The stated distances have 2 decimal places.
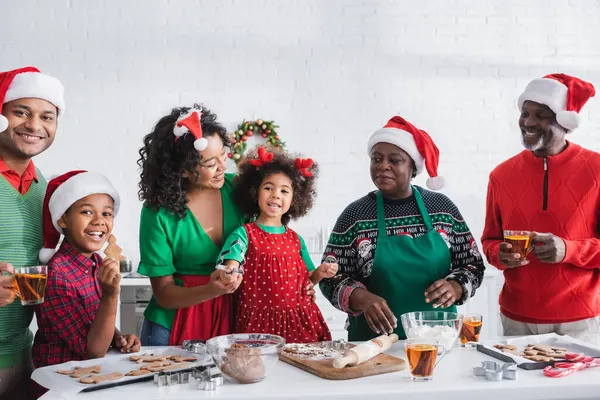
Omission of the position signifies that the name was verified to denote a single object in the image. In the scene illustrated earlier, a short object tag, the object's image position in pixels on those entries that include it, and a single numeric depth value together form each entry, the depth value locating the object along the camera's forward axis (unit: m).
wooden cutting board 1.77
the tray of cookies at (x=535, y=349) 1.90
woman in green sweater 2.31
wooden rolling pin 1.78
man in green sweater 2.15
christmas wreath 5.19
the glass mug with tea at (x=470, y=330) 2.13
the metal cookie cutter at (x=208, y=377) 1.68
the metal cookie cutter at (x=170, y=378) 1.72
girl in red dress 2.37
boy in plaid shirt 2.01
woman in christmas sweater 2.46
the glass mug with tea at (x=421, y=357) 1.71
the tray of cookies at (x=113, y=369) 1.71
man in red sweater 2.55
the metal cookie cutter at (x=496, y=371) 1.74
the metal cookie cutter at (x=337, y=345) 2.07
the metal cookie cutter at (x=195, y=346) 2.04
